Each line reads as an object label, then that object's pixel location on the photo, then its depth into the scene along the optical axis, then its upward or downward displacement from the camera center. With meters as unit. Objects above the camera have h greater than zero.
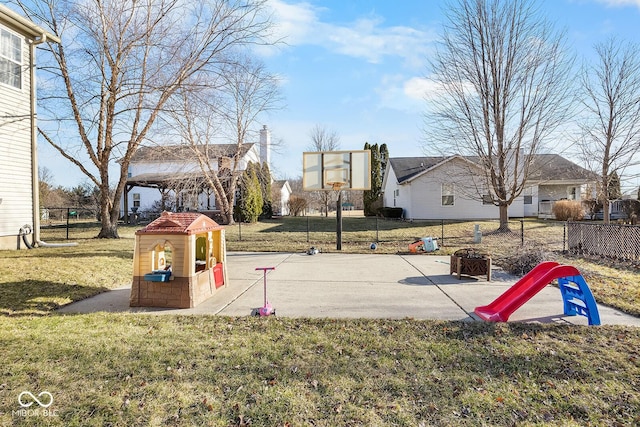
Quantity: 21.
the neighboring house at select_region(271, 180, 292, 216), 37.17 +1.52
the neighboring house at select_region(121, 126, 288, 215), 19.95 +2.54
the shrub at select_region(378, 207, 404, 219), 25.47 -0.04
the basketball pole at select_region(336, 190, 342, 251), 12.42 -0.59
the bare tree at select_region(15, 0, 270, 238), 11.64 +5.38
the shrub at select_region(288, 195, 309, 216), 37.22 +0.78
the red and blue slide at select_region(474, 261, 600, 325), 4.54 -1.16
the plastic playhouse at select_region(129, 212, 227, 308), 5.26 -0.89
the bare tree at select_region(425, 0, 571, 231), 14.99 +4.74
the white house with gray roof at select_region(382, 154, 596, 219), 22.47 +1.39
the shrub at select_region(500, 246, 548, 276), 8.05 -1.18
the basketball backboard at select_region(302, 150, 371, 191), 12.77 +1.55
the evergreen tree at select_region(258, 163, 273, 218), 29.15 +1.87
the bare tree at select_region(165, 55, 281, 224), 20.24 +3.43
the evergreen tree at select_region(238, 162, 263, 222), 24.86 +1.08
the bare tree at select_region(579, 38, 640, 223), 14.56 +3.24
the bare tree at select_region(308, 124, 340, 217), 33.38 +1.83
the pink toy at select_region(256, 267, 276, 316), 4.93 -1.43
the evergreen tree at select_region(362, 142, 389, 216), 34.28 +2.53
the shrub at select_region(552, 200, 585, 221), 20.33 +0.10
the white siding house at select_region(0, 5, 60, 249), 10.41 +2.58
